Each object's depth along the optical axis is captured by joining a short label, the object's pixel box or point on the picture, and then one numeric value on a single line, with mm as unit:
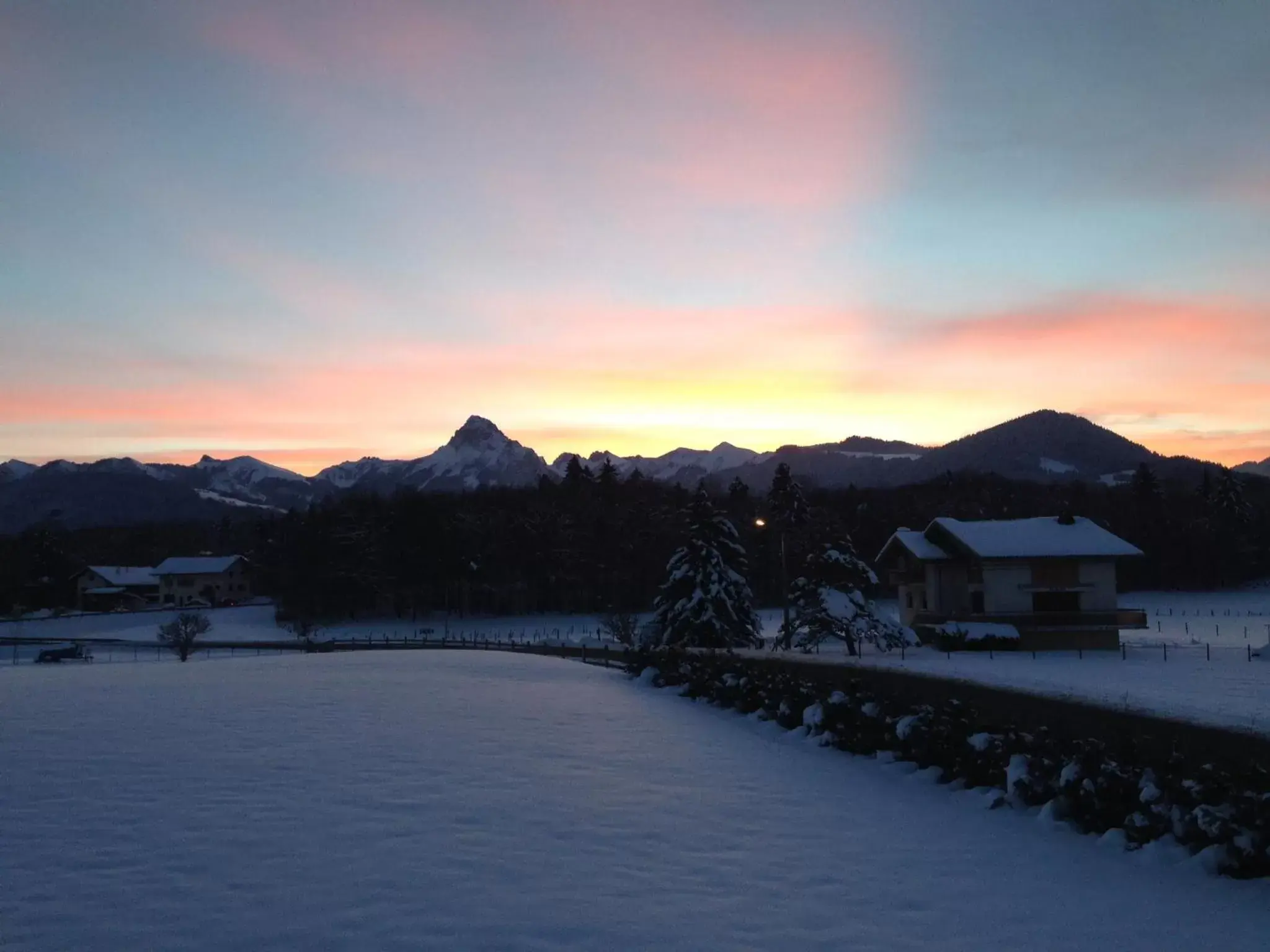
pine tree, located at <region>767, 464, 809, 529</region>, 98625
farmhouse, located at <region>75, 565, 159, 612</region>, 113125
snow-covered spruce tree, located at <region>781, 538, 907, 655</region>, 47750
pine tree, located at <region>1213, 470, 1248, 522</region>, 107375
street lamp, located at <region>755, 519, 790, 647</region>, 46906
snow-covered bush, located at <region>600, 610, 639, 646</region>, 53281
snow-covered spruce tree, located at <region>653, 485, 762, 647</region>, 49250
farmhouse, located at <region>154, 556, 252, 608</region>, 115062
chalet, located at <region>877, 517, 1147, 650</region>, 49031
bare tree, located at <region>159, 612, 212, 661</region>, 46500
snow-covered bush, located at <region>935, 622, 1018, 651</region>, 47594
